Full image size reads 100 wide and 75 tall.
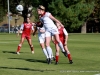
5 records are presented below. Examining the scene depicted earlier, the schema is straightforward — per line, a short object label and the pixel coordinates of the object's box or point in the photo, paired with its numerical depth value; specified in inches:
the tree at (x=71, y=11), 2657.5
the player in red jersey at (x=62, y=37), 669.3
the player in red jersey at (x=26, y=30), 929.4
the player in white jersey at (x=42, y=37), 679.7
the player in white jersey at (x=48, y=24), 612.4
